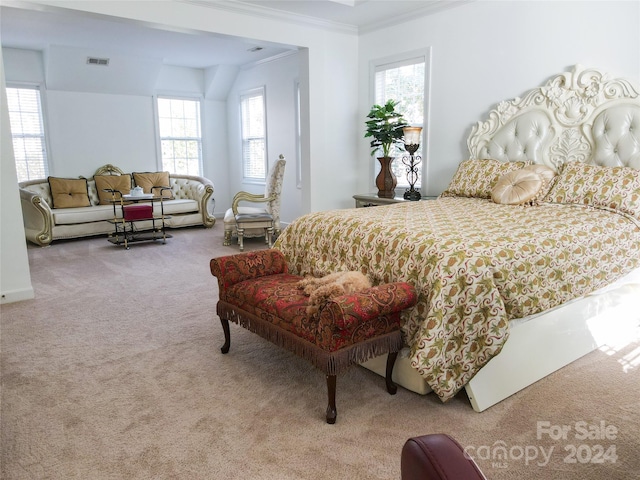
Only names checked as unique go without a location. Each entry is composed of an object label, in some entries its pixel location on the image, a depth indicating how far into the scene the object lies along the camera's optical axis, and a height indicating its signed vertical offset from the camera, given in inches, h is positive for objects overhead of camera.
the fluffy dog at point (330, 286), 86.5 -25.5
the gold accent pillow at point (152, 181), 303.1 -12.7
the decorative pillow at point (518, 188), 141.6 -10.0
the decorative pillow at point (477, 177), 159.5 -7.4
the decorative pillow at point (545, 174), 144.6 -6.2
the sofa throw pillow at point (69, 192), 269.0 -17.2
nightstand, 196.4 -18.1
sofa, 247.3 -24.4
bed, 87.4 -19.6
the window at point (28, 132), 273.6 +18.3
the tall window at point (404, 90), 205.3 +30.5
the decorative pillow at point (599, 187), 126.2 -9.5
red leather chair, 27.7 -18.6
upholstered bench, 82.6 -31.0
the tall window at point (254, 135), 310.7 +16.6
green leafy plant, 201.9 +13.4
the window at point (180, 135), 329.4 +18.3
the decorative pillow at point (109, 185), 288.2 -14.2
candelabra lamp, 190.7 +3.8
